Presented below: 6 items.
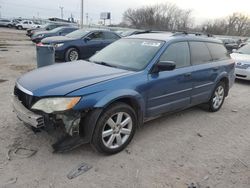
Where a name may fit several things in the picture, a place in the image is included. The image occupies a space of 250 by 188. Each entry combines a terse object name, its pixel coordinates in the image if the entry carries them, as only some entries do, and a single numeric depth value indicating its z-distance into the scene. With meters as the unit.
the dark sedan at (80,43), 7.59
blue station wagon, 2.26
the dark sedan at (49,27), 18.15
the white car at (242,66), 6.29
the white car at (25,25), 31.65
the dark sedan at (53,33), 11.24
